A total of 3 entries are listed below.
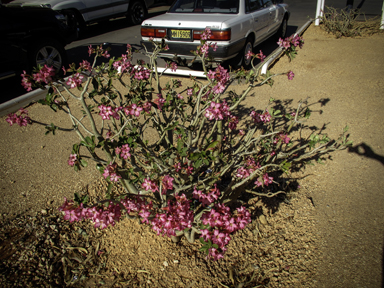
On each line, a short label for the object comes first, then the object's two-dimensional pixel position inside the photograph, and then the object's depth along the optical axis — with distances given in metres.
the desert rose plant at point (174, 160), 1.79
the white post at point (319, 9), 10.70
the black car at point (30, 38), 5.52
